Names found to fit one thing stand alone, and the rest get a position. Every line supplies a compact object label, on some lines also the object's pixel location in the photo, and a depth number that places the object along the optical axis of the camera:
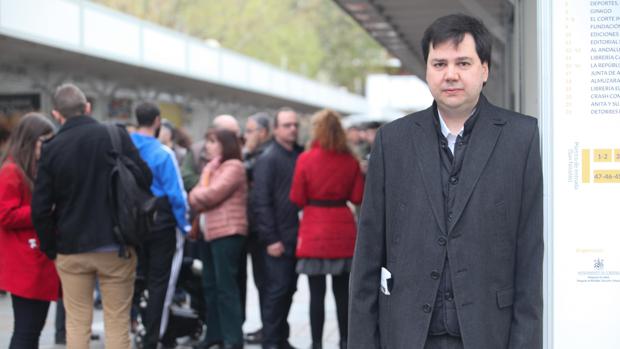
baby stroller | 7.77
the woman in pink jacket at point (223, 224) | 7.69
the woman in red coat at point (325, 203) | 7.15
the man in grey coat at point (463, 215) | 3.16
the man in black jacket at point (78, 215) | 5.89
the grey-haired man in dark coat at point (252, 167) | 8.20
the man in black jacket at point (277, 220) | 7.60
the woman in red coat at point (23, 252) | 6.02
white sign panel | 3.76
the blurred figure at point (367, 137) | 12.91
